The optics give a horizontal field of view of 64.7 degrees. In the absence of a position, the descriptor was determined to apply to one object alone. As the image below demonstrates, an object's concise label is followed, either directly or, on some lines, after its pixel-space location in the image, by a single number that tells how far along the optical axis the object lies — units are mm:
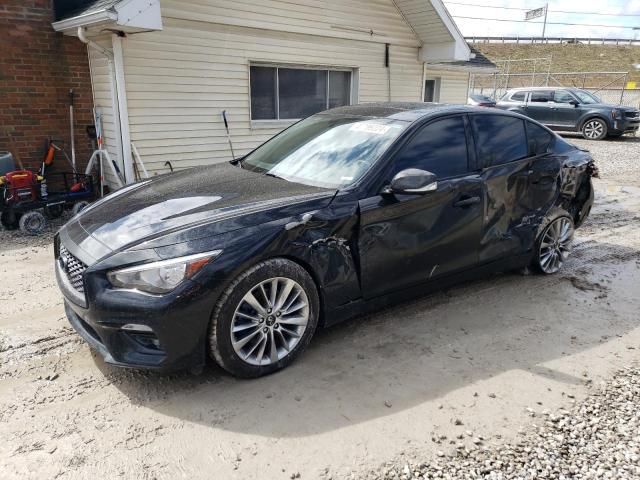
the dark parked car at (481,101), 20231
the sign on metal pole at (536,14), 53347
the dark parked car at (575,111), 17938
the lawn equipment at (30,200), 6266
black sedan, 2818
